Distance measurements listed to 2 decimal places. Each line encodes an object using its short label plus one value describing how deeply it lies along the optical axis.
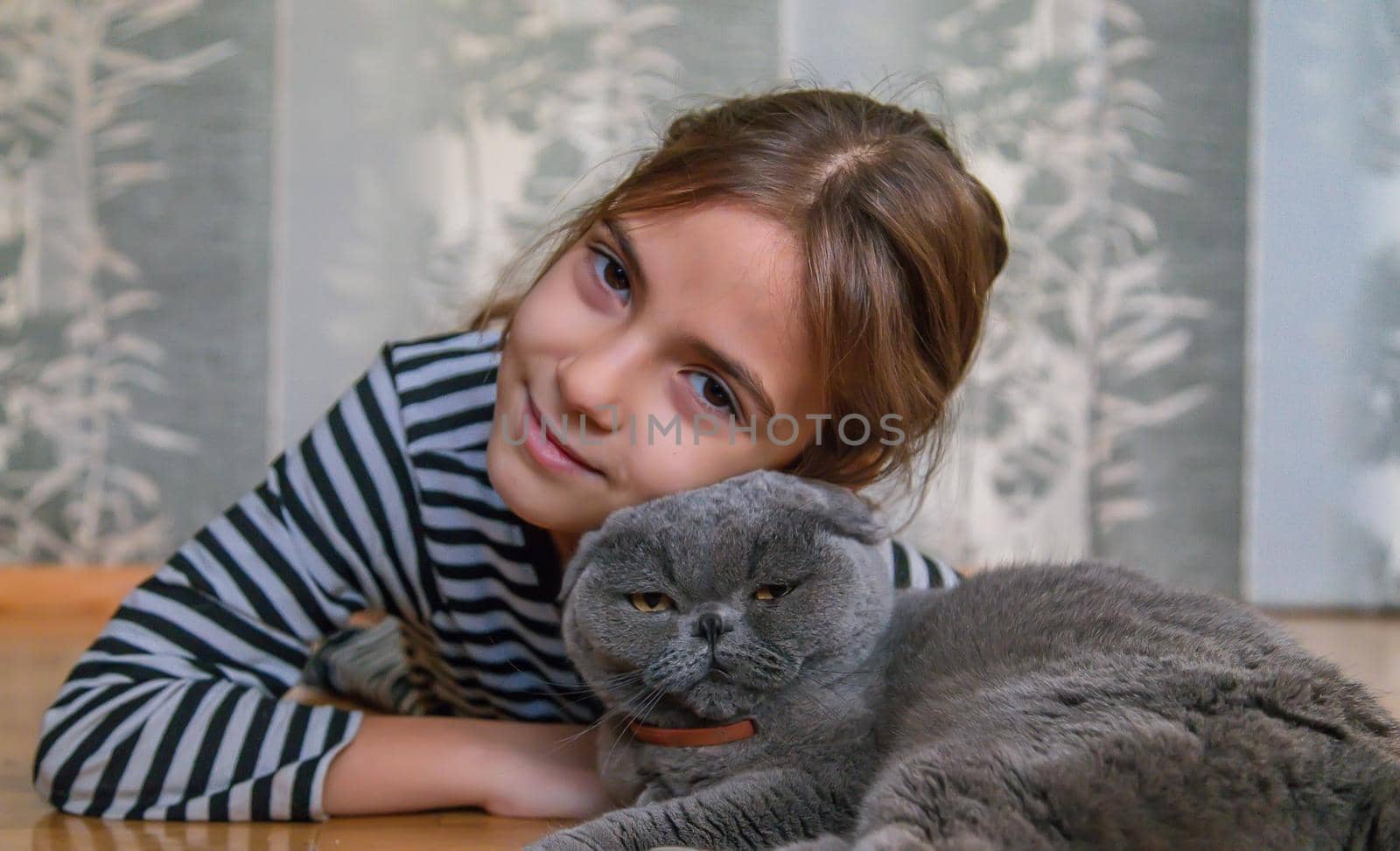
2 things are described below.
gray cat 0.55
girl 0.80
